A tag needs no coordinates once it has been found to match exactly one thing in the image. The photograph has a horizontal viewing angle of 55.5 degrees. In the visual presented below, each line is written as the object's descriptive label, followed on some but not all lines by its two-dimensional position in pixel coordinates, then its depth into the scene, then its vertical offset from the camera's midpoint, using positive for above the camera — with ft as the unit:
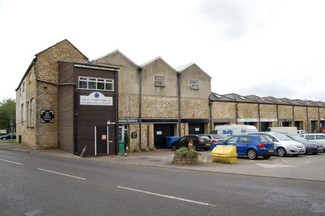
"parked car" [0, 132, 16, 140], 182.93 -3.86
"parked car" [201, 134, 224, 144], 89.64 -3.18
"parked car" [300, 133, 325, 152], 83.25 -3.15
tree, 226.79 +13.47
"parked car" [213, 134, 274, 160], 62.44 -3.98
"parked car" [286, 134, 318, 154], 75.20 -4.77
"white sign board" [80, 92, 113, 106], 79.82 +7.82
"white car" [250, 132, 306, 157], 68.49 -4.67
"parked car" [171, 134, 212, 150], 88.33 -3.92
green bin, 83.10 -5.20
